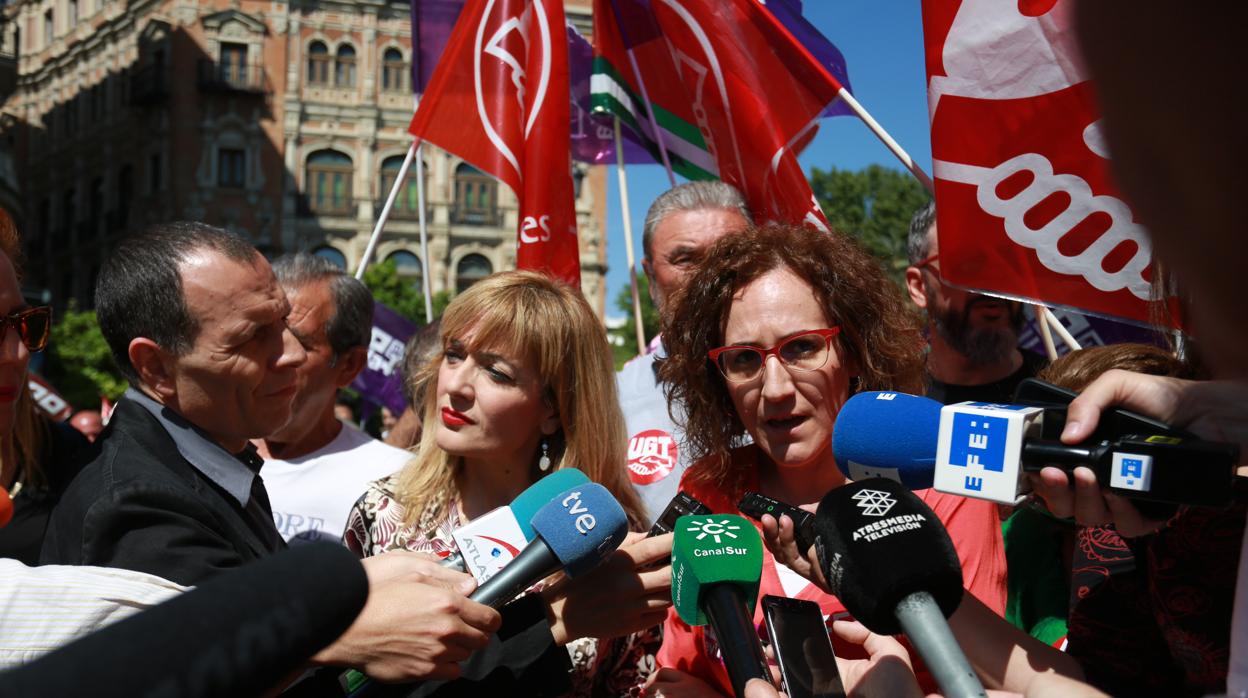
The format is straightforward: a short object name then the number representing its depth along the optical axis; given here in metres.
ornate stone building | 35.12
